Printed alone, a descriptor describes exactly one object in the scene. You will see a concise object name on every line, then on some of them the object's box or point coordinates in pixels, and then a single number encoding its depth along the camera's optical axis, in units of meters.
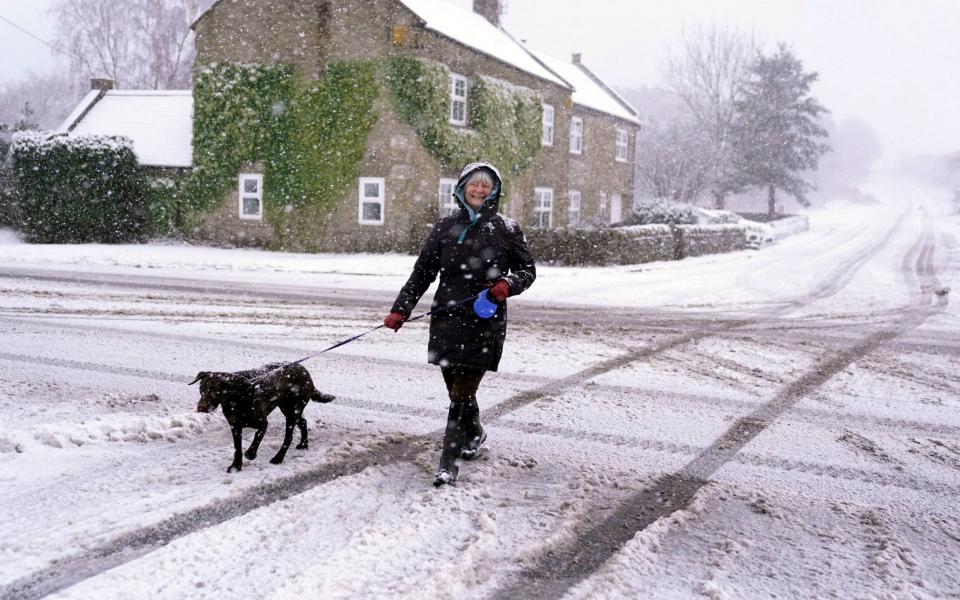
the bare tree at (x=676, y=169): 43.00
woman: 4.36
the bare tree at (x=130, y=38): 40.25
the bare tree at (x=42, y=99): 74.56
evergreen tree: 48.97
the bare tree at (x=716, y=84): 50.22
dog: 4.23
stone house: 21.41
